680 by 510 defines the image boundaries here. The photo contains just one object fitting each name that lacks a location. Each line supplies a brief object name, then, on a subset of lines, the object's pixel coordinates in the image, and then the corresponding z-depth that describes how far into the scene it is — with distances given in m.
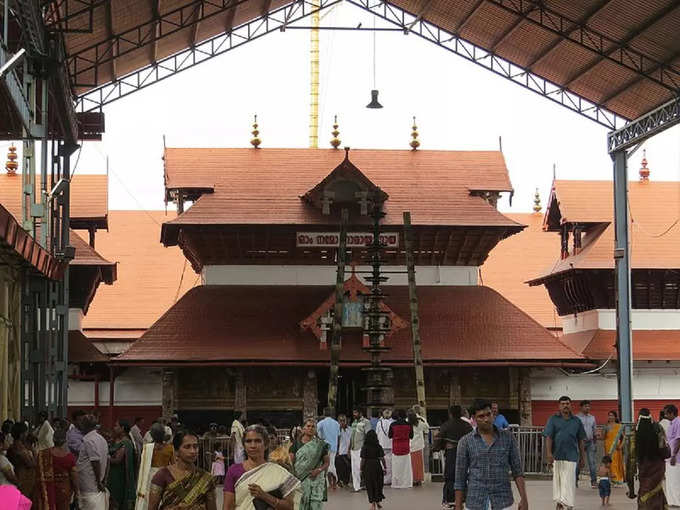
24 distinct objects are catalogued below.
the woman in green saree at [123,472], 18.53
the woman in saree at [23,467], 13.95
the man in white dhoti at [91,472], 16.14
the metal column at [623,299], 31.22
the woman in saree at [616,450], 26.53
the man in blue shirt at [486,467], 11.64
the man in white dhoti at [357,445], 25.75
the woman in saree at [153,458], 15.30
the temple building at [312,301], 34.81
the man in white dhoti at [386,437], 26.06
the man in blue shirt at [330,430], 25.22
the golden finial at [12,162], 41.94
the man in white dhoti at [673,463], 19.20
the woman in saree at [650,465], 17.05
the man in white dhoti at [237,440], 25.36
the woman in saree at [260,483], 9.76
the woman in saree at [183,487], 9.88
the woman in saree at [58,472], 14.56
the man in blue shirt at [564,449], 18.83
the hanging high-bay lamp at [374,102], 35.00
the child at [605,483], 21.75
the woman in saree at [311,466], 14.21
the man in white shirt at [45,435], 19.70
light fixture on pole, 34.97
